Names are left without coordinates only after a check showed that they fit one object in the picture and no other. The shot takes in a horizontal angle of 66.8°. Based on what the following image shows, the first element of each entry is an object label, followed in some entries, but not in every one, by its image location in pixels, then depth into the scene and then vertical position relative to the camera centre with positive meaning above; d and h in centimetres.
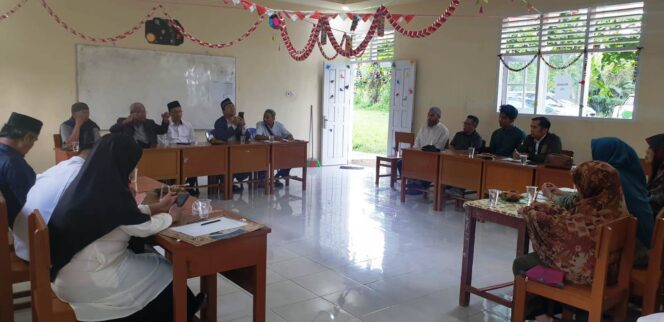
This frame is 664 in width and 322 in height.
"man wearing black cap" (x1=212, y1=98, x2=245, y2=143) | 693 -27
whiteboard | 715 +33
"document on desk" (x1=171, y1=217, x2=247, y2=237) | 231 -57
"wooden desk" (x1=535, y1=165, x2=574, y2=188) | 491 -59
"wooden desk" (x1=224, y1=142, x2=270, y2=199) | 648 -69
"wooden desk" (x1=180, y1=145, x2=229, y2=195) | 605 -69
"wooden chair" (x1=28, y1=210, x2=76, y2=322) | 186 -67
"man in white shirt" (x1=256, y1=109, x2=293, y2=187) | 742 -35
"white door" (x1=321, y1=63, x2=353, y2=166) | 972 -5
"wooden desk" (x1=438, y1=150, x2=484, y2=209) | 569 -67
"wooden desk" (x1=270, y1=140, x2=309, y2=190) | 694 -68
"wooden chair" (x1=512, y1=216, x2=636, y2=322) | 224 -82
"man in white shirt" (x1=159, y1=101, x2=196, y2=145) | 663 -35
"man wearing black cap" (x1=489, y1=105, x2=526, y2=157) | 652 -24
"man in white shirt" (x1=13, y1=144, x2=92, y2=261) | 232 -43
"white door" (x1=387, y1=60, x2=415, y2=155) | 875 +24
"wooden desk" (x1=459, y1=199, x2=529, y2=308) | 292 -71
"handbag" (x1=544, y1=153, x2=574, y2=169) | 498 -44
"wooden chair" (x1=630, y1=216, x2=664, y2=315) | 236 -79
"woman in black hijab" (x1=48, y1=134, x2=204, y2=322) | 204 -57
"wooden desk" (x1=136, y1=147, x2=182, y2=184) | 566 -69
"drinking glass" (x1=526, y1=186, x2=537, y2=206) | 316 -49
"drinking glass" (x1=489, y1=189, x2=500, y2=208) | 311 -51
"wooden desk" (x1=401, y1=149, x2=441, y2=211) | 618 -70
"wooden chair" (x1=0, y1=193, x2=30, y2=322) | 231 -84
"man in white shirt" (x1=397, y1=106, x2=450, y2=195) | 712 -34
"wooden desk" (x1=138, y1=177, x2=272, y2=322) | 220 -71
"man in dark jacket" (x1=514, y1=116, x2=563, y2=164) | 577 -28
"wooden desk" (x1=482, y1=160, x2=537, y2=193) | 522 -64
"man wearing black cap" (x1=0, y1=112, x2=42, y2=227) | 262 -34
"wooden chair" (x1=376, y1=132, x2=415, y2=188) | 749 -69
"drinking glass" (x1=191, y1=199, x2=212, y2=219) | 261 -54
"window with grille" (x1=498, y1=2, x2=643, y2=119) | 623 +75
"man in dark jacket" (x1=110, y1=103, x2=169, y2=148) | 604 -27
